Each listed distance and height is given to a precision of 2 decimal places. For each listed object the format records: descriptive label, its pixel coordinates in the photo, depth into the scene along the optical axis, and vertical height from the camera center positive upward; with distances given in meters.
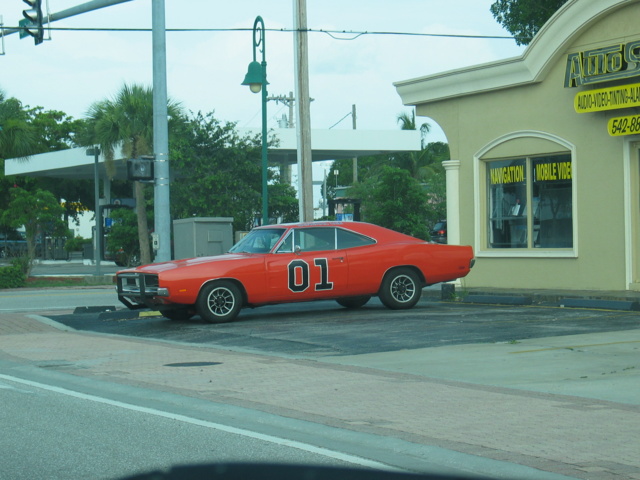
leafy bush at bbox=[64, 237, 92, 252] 60.22 +0.45
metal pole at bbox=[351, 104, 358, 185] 68.28 +9.77
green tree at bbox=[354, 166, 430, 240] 39.59 +1.77
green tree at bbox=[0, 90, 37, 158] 36.81 +4.62
